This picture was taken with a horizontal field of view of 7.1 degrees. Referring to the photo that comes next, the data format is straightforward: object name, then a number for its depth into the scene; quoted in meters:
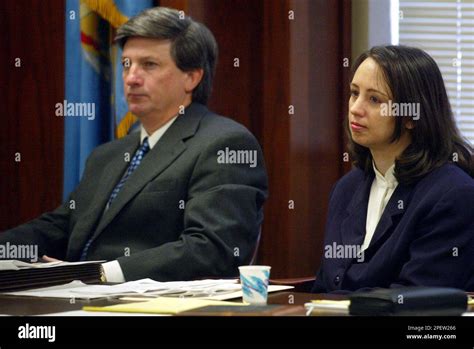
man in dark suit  6.95
